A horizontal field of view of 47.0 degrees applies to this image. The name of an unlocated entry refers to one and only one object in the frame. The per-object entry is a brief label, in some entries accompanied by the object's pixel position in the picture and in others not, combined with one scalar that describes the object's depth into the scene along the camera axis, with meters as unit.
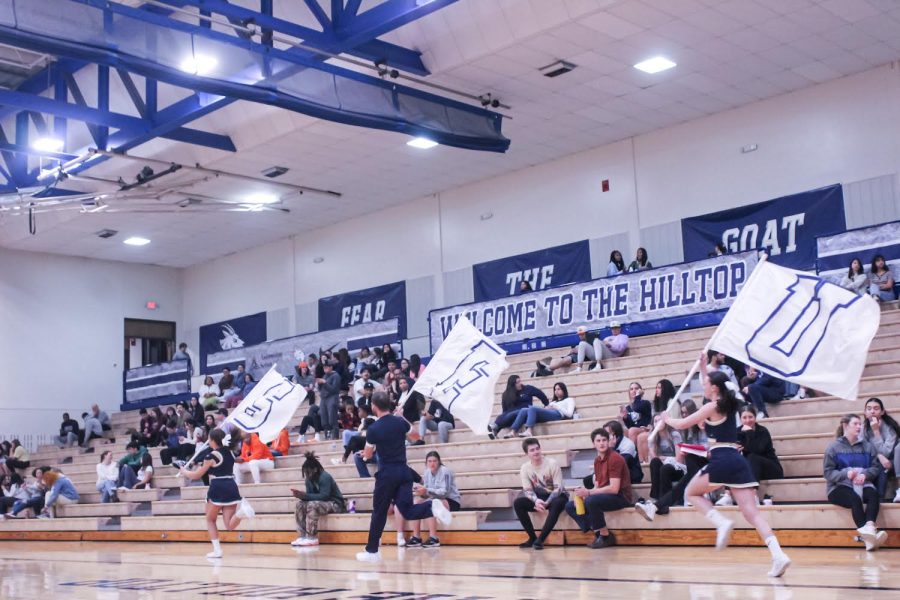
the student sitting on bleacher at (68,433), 26.55
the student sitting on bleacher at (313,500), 14.45
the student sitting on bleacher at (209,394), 25.02
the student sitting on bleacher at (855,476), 9.51
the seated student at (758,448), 11.05
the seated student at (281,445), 19.03
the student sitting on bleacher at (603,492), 11.26
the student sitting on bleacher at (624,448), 12.06
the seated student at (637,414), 13.34
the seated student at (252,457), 18.28
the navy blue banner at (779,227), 18.02
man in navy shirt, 10.43
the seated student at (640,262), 18.94
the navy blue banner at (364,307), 25.08
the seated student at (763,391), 12.93
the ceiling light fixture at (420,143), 19.98
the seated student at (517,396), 15.72
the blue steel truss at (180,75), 12.95
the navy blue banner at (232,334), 28.56
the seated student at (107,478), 20.45
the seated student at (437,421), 16.69
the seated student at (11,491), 21.72
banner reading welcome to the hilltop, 17.16
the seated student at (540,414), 15.20
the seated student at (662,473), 11.35
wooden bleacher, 10.75
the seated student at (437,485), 13.12
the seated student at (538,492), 11.58
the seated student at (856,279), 15.17
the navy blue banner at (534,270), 21.61
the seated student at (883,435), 9.95
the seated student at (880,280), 15.25
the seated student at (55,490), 20.88
